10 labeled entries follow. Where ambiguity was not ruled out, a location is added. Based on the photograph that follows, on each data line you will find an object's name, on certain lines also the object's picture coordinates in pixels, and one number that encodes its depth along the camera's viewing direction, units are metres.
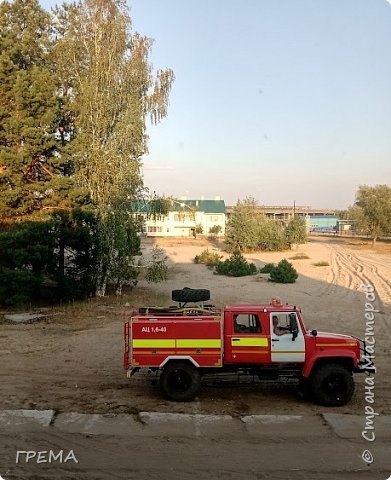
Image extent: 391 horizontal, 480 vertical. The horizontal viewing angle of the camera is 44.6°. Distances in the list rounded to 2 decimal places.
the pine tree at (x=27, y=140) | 21.30
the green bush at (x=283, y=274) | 30.41
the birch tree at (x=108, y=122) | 22.28
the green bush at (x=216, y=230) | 95.25
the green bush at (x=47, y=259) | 19.27
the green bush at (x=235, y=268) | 34.09
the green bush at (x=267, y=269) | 33.25
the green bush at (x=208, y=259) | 42.41
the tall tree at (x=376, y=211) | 67.38
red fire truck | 9.41
